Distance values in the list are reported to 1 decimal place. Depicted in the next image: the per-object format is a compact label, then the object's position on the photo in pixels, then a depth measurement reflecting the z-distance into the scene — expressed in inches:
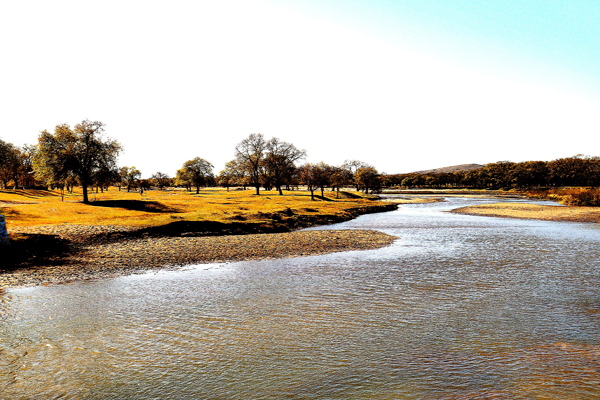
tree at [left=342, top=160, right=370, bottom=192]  6712.6
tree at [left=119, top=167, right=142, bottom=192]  7411.9
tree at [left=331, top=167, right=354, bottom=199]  5008.4
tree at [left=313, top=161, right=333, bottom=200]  4168.3
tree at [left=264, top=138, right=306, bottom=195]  4429.1
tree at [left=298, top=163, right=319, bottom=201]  4178.2
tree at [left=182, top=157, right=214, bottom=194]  5506.9
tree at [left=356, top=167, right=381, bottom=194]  5964.6
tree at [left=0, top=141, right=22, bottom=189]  4118.6
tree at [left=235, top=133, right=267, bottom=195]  4293.8
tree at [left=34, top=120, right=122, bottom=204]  2196.1
